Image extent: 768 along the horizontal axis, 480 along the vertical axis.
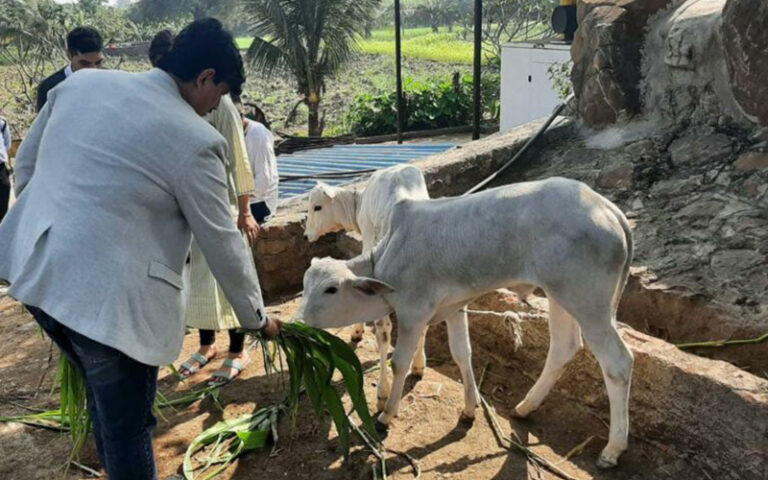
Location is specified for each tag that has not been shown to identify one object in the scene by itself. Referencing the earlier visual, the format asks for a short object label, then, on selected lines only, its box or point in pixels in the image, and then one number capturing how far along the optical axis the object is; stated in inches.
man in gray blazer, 91.1
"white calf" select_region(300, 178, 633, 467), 127.9
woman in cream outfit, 154.3
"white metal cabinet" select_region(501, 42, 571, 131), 502.0
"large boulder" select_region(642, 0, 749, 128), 226.8
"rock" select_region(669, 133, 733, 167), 218.5
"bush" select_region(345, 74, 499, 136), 791.1
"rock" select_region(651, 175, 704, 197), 215.0
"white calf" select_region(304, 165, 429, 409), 162.4
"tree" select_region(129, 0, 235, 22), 2175.7
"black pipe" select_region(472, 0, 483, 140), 434.0
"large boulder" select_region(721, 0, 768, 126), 209.0
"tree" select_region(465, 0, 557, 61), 1144.8
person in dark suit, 182.9
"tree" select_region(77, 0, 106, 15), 1869.7
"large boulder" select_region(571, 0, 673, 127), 256.1
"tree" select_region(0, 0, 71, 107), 922.1
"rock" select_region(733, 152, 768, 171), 203.9
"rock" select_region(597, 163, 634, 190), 231.3
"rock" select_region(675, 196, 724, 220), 200.2
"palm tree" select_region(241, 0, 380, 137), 714.2
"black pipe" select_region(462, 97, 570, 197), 252.0
